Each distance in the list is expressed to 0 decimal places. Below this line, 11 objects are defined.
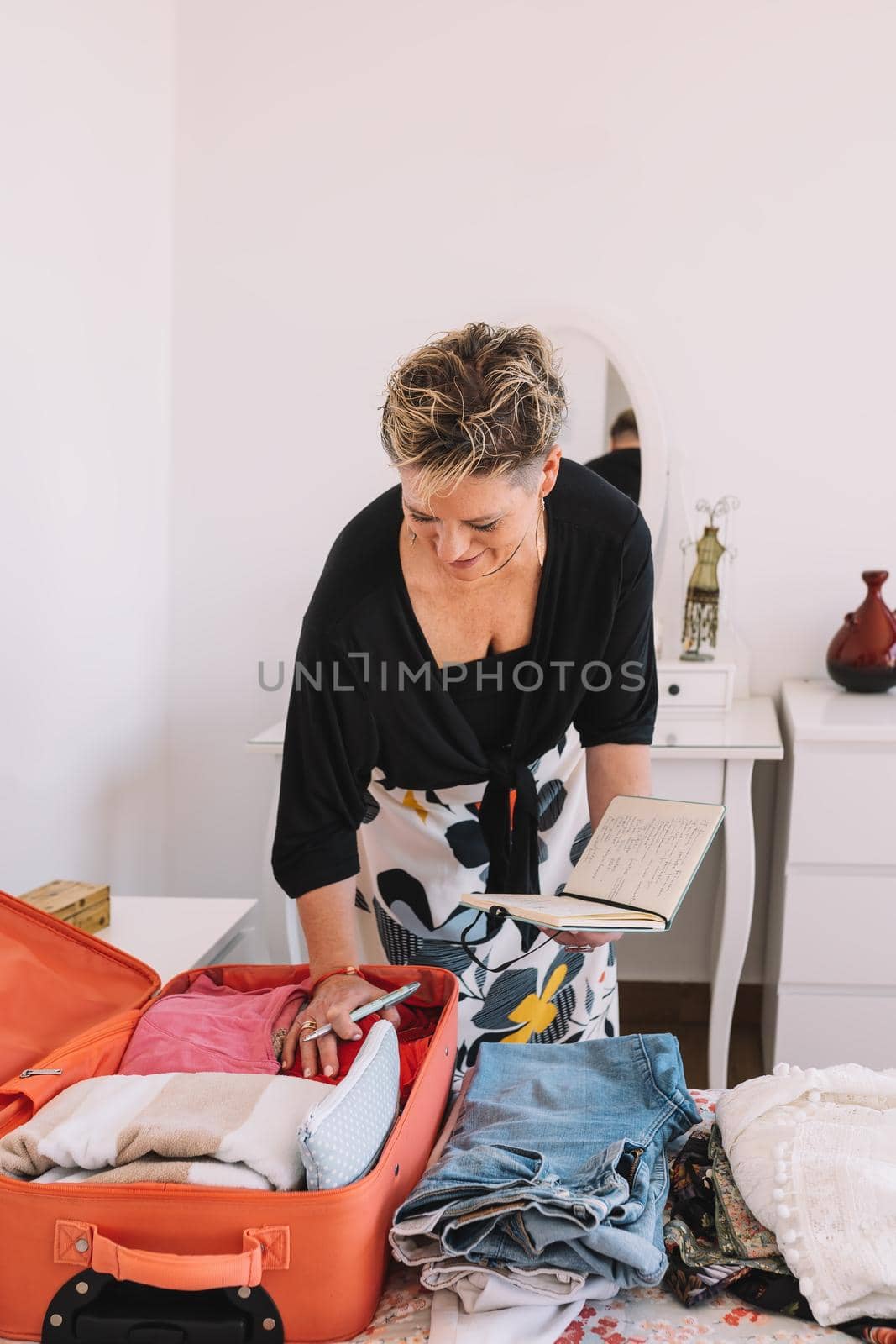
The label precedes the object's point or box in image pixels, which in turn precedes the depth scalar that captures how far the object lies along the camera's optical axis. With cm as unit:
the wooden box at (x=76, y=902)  176
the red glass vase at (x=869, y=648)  256
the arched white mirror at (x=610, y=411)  268
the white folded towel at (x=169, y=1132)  85
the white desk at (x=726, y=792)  234
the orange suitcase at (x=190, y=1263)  81
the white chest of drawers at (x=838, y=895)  227
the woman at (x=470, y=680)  117
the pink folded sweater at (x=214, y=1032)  103
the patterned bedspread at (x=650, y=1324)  83
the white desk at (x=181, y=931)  174
